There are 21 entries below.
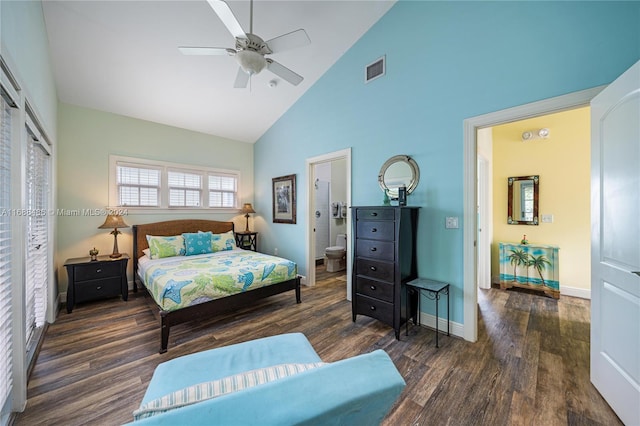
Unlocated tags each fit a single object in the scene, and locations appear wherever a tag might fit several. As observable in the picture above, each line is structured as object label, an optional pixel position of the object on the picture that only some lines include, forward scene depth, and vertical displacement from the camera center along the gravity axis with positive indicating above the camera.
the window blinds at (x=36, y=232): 2.18 -0.21
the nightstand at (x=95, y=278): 3.14 -0.90
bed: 2.38 -0.78
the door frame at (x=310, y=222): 4.14 -0.16
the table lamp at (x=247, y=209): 5.17 +0.07
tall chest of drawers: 2.45 -0.51
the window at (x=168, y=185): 3.96 +0.49
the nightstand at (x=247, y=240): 5.07 -0.58
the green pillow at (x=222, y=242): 4.27 -0.53
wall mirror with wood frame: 3.76 +0.21
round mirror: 2.81 +0.46
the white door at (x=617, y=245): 1.41 -0.20
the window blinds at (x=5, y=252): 1.43 -0.25
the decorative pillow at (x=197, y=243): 3.97 -0.51
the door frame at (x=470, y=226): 2.40 -0.13
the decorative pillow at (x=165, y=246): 3.70 -0.53
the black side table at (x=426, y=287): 2.38 -0.73
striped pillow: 0.65 -0.54
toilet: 5.09 -0.96
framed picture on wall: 4.44 +0.25
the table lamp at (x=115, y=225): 3.51 -0.19
